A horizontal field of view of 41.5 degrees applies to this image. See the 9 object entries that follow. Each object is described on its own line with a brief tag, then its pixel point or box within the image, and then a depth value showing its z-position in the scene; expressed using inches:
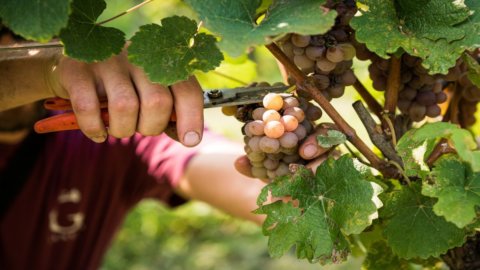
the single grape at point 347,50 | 26.2
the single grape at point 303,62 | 27.0
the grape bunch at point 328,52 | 26.0
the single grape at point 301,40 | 26.2
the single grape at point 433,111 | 31.0
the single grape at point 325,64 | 26.6
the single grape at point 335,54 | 26.0
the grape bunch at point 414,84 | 29.1
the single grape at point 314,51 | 26.2
